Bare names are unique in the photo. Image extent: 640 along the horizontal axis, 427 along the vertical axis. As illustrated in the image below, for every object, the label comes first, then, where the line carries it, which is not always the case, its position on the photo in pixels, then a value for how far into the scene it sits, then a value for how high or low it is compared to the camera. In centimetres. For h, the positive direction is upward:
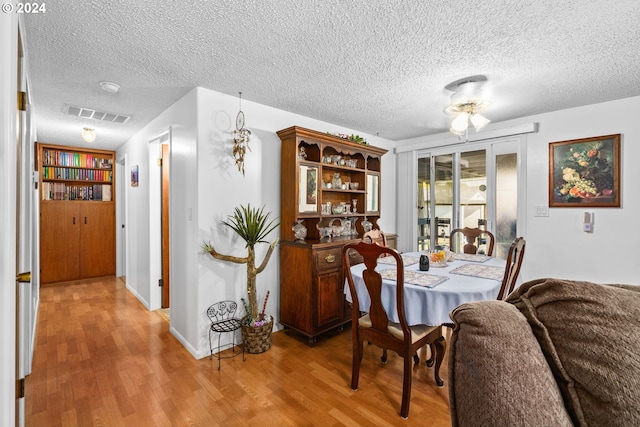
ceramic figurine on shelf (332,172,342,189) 368 +36
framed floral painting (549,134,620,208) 300 +40
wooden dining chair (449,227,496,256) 323 -32
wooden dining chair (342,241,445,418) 187 -80
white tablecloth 186 -55
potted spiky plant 268 -56
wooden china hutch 290 -32
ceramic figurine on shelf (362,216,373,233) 390 -21
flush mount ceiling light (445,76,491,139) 254 +95
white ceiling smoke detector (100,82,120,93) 257 +108
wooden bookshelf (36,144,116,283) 496 -5
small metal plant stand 263 -100
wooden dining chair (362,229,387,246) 306 -28
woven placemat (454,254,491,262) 284 -46
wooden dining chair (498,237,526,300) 188 -37
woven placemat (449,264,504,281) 220 -47
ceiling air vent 323 +109
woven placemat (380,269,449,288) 201 -48
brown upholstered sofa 66 -35
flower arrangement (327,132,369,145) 358 +87
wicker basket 268 -115
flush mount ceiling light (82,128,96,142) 389 +99
